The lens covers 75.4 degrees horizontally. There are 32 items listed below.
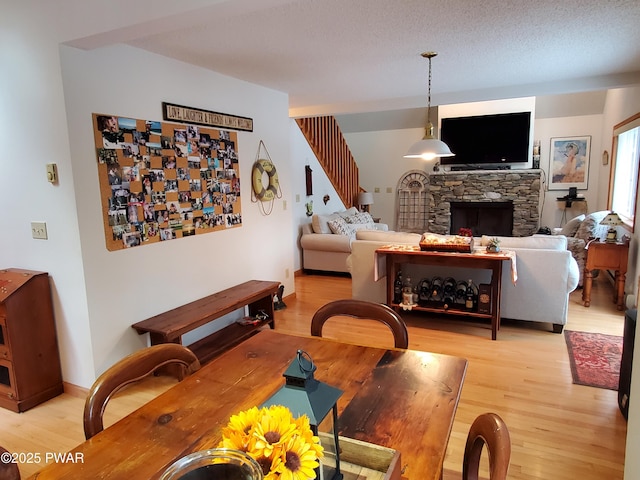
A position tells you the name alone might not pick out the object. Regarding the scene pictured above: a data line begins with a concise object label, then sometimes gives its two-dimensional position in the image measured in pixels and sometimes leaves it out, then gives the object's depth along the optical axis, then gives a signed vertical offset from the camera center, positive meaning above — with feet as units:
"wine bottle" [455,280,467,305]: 12.65 -3.51
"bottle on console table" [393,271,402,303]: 13.37 -3.55
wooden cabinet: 8.26 -3.17
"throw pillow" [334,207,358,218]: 22.02 -1.73
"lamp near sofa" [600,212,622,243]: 14.16 -1.69
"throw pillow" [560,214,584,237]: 18.63 -2.31
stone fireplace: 24.44 -1.24
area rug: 9.33 -4.54
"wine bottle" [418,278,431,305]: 13.28 -3.60
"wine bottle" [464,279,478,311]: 12.44 -3.59
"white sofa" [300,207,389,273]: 19.10 -2.90
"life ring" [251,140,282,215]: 13.32 +0.00
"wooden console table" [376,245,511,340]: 11.51 -2.41
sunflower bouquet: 2.28 -1.49
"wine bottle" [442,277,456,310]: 12.71 -3.50
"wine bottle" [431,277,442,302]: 13.08 -3.52
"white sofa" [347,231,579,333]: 11.75 -2.99
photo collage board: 8.83 +0.11
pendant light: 13.00 +0.96
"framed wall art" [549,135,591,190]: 23.52 +0.79
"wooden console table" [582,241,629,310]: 13.79 -2.85
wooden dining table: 3.18 -2.11
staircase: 21.34 +1.55
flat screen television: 23.44 +2.30
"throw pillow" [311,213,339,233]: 19.90 -2.05
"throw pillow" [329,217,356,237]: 19.74 -2.25
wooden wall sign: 10.15 +1.76
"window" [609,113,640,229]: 15.83 +0.28
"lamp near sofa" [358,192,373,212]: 26.76 -1.19
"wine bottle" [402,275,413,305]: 12.95 -3.57
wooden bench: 9.34 -3.22
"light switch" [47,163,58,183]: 8.17 +0.27
